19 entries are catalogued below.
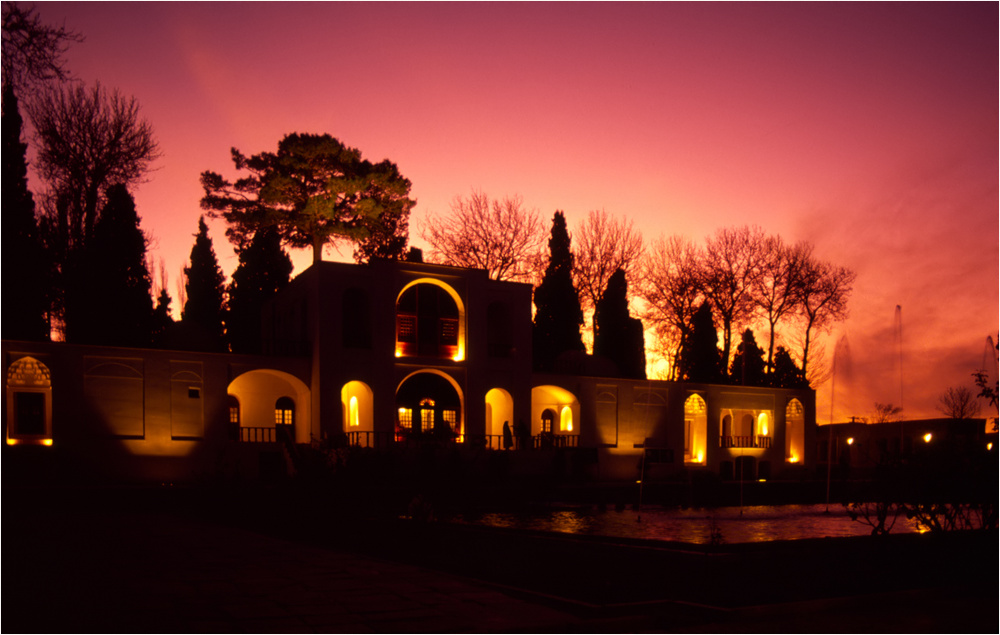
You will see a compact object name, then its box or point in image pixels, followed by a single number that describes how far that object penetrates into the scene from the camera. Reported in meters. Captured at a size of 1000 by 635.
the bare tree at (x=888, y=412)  60.92
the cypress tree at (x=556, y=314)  42.38
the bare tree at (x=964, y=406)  46.41
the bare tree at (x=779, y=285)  42.22
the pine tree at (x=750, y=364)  45.38
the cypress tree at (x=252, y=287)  41.91
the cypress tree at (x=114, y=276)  34.47
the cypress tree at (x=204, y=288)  43.09
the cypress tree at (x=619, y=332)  42.94
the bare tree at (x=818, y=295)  42.28
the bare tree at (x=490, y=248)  41.31
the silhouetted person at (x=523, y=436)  30.45
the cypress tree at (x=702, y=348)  43.03
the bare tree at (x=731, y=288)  42.59
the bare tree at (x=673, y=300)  42.94
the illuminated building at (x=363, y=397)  25.12
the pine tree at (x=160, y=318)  38.92
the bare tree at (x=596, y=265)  43.94
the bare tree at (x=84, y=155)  33.09
